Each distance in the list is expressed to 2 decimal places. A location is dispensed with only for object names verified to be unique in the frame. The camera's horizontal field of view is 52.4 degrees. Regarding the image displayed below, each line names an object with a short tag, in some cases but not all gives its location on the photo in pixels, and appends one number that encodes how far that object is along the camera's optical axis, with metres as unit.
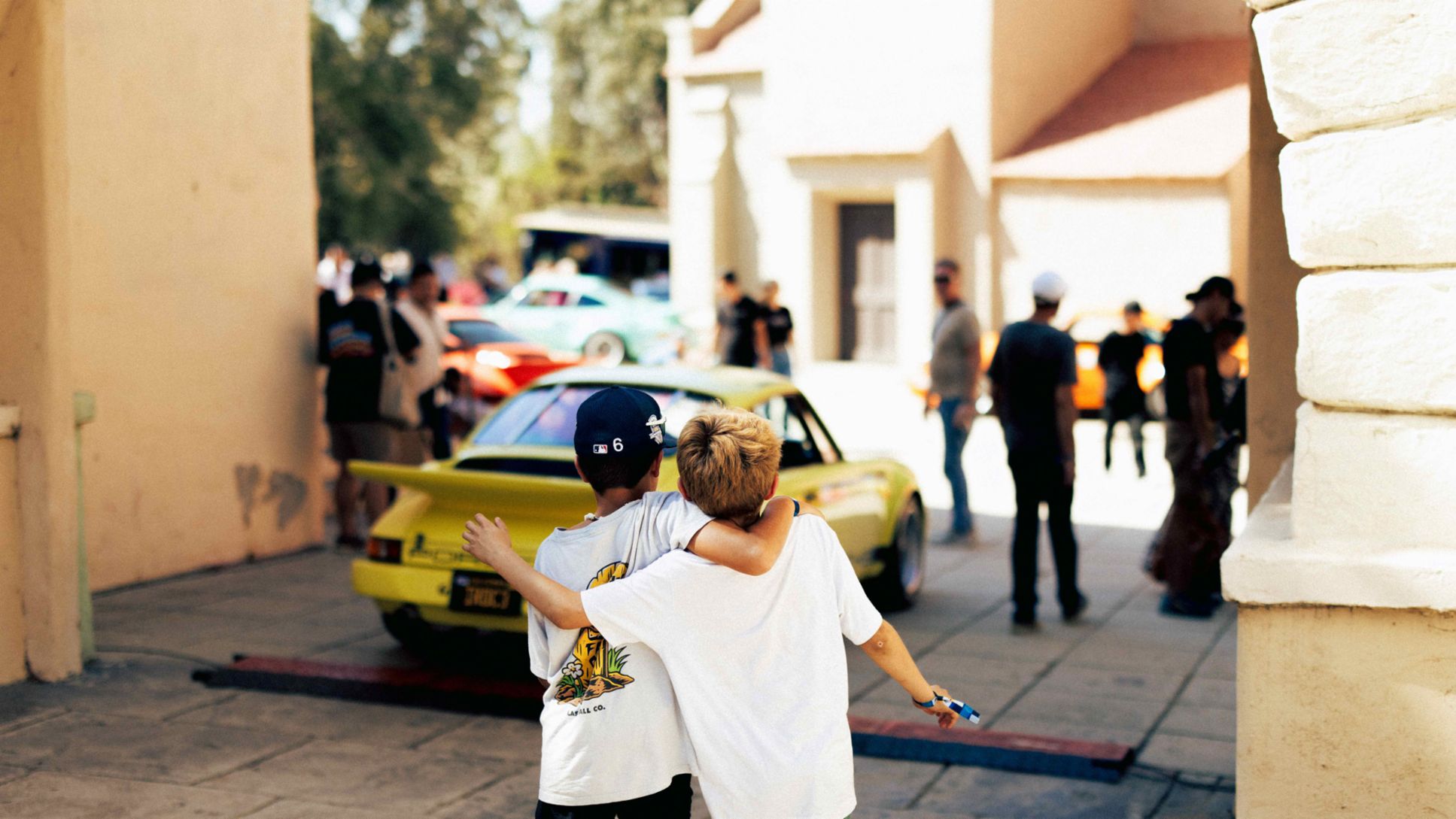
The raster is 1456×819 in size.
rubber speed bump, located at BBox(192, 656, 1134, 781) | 5.67
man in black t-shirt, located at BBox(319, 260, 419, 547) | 9.71
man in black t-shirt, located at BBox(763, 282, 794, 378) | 14.23
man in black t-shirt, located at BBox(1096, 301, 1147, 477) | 10.12
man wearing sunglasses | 10.43
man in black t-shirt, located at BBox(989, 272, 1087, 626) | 7.94
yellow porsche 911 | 6.46
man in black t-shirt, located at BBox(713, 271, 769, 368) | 13.89
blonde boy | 3.05
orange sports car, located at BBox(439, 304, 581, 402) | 17.27
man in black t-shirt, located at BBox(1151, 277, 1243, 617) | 8.22
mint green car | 26.17
